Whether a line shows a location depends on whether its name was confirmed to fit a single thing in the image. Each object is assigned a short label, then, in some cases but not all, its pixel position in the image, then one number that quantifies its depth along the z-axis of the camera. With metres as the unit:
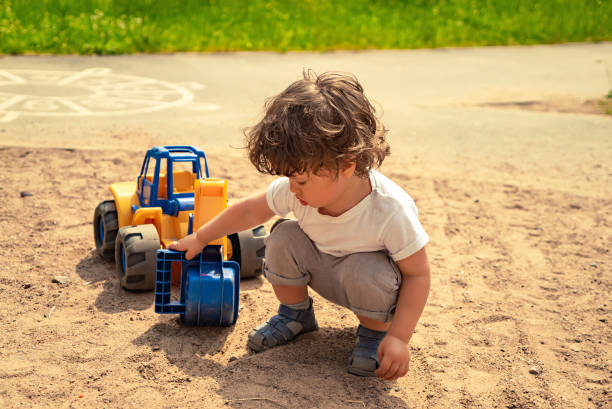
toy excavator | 2.52
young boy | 2.04
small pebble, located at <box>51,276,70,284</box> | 2.95
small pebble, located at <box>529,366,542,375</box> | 2.42
